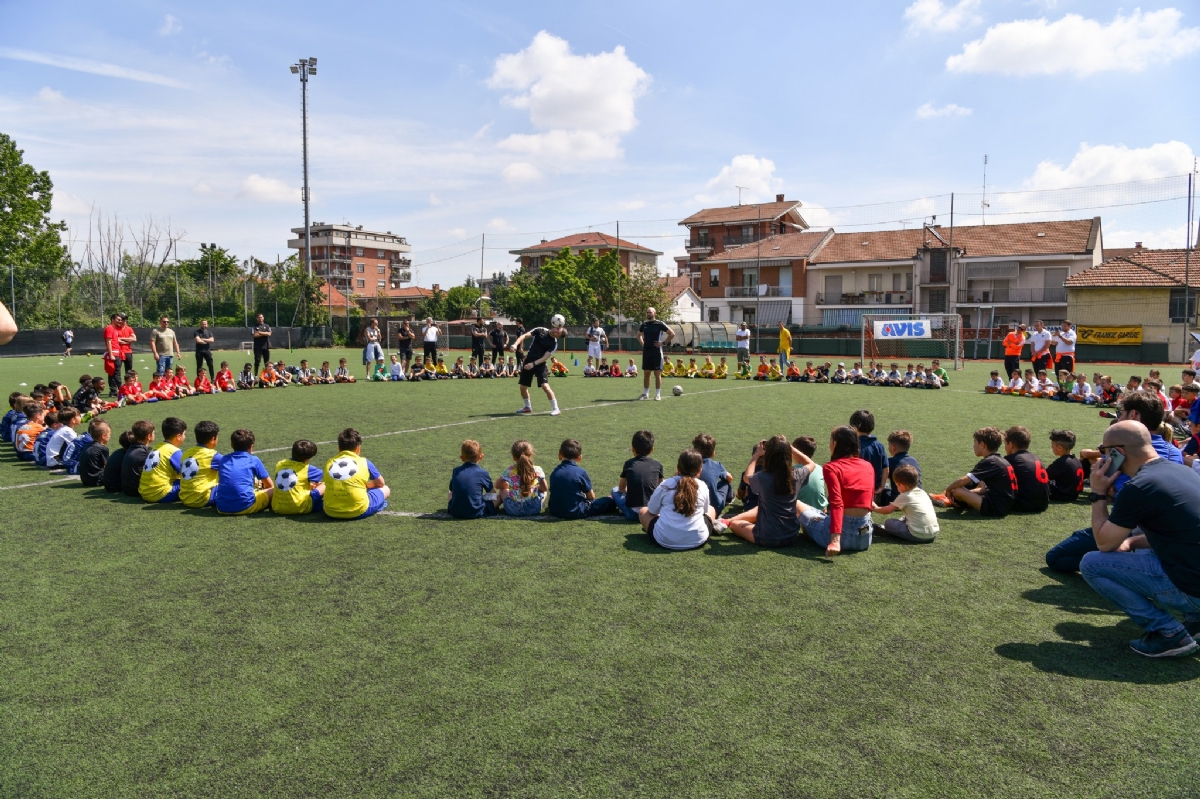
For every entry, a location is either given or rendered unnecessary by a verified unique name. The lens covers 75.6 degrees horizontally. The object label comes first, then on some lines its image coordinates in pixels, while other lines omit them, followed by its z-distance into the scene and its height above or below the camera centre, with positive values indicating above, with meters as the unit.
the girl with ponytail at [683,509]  6.49 -1.29
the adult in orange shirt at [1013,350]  21.12 +0.26
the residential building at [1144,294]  41.44 +3.70
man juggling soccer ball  15.06 +0.00
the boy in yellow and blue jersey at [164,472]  8.17 -1.26
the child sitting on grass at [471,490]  7.49 -1.31
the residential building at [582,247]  90.50 +12.68
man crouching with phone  4.21 -1.08
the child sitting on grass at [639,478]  7.25 -1.14
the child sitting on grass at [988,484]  7.47 -1.22
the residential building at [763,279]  63.22 +6.75
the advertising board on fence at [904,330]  34.12 +1.30
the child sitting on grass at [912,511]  6.64 -1.32
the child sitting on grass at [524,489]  7.57 -1.31
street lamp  45.38 +15.40
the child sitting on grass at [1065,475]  7.93 -1.18
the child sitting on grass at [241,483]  7.65 -1.29
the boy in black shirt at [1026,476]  7.59 -1.15
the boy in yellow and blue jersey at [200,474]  7.92 -1.24
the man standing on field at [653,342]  17.61 +0.34
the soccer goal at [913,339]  34.31 +0.95
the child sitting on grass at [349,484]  7.46 -1.25
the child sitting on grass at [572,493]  7.46 -1.32
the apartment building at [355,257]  108.88 +14.07
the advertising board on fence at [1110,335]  40.91 +1.35
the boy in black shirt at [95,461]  8.95 -1.26
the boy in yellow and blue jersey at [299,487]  7.61 -1.31
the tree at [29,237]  43.28 +6.88
